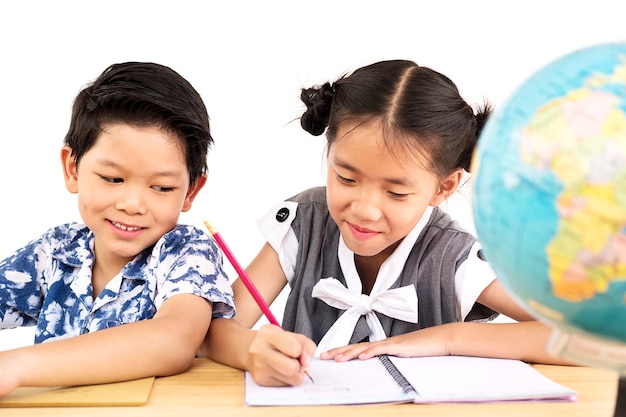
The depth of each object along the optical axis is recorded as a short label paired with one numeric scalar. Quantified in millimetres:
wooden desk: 1054
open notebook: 1103
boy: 1424
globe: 713
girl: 1398
